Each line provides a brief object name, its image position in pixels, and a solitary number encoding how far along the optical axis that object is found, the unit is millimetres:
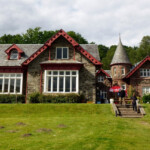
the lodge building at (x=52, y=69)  21062
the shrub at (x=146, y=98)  26641
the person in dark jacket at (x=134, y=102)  16188
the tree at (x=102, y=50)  73100
